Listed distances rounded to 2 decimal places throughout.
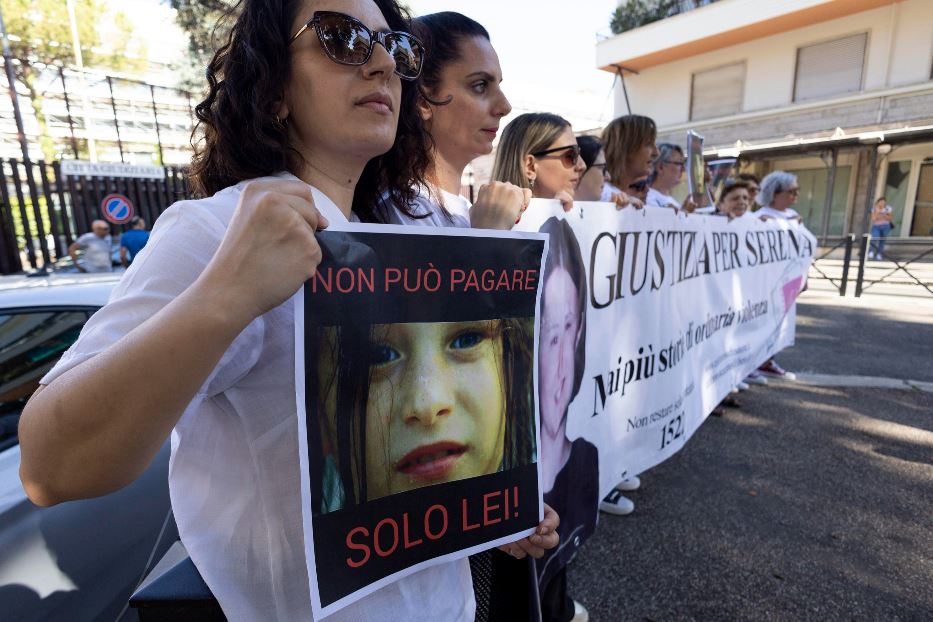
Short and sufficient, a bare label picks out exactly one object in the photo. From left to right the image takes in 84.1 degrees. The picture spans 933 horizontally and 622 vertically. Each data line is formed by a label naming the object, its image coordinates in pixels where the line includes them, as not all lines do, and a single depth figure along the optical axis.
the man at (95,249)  9.15
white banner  1.84
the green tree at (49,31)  21.92
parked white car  1.48
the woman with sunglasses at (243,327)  0.57
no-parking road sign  11.10
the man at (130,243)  8.98
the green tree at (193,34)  12.93
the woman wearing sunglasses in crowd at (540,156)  2.41
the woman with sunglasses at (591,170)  2.94
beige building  15.34
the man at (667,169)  4.36
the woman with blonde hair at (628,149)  3.42
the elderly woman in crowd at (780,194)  5.12
